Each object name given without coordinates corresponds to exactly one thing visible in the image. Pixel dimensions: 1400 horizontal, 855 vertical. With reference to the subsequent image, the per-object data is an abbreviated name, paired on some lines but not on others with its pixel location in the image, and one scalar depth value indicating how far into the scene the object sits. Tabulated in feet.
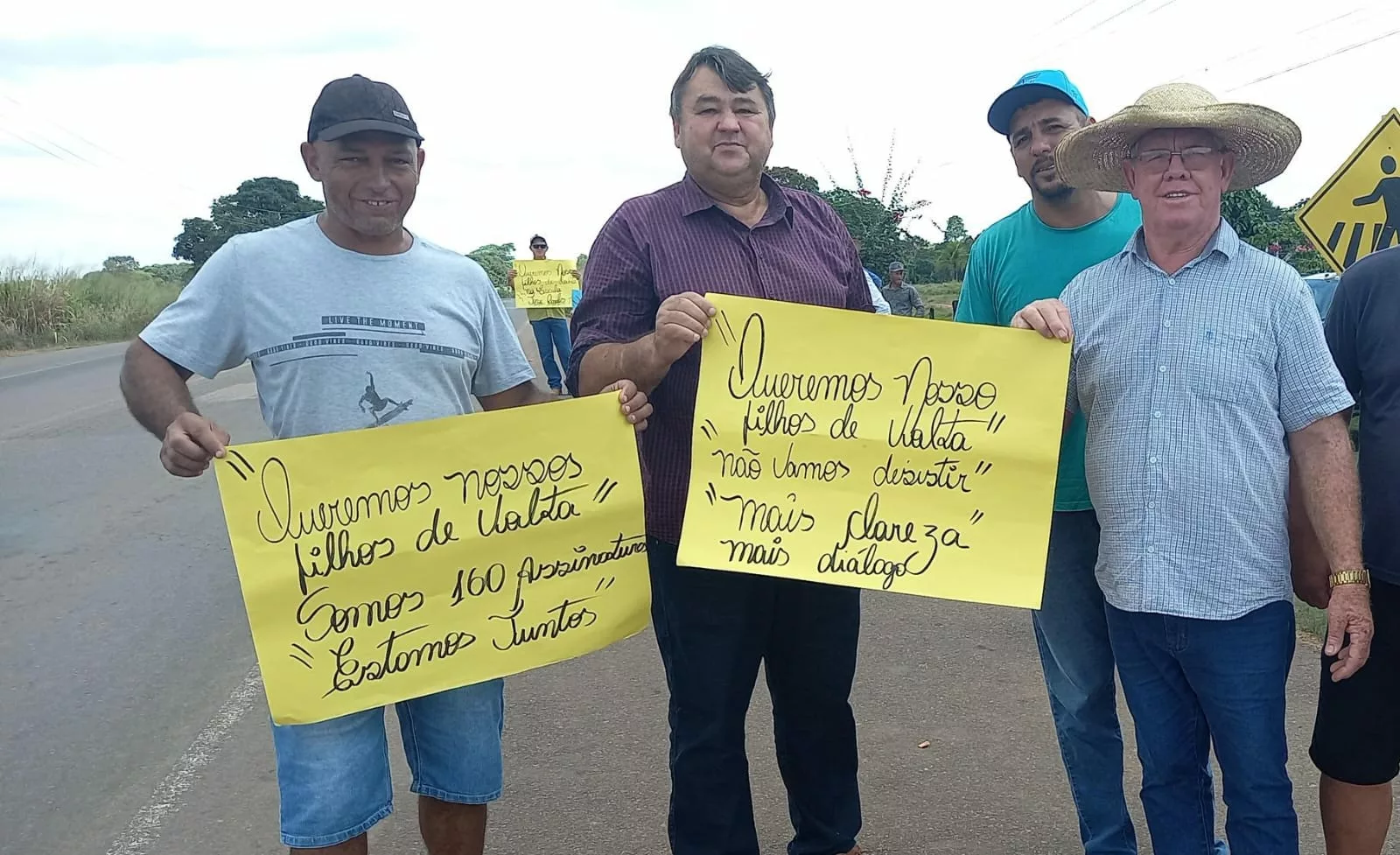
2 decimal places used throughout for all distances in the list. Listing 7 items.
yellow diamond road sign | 18.48
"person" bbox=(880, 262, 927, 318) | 39.91
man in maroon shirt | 8.48
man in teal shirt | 9.32
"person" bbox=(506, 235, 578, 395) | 45.06
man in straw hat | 7.42
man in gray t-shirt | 7.66
